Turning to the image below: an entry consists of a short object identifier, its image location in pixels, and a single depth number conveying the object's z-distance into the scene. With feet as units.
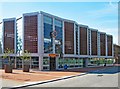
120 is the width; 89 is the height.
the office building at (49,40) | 64.07
